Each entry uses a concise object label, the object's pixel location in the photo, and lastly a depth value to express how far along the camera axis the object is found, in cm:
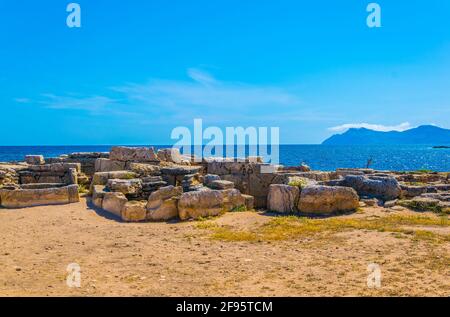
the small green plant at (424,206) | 1198
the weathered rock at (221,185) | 1276
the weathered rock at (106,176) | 1467
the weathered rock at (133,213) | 1124
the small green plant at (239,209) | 1235
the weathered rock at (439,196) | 1319
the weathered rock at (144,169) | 1504
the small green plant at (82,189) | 1534
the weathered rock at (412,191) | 1484
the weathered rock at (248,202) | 1289
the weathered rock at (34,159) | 2075
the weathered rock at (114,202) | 1184
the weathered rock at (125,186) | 1278
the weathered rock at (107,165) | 1759
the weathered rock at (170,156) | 1802
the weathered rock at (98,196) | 1272
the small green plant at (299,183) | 1238
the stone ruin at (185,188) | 1158
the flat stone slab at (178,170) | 1430
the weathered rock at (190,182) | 1320
